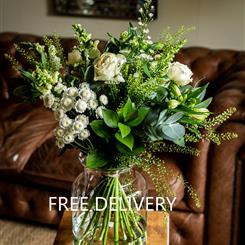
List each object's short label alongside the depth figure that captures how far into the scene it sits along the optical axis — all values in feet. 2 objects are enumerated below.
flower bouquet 4.05
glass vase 4.51
